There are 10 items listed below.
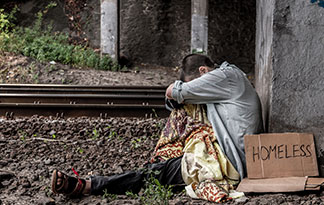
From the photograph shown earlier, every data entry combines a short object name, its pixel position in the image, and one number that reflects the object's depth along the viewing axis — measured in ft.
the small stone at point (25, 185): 26.27
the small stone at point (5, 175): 27.55
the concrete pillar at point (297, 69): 24.57
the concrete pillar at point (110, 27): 77.05
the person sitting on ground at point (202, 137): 24.39
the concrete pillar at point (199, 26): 76.18
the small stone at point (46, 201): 23.31
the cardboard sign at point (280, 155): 24.43
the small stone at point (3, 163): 30.68
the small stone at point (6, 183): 26.71
